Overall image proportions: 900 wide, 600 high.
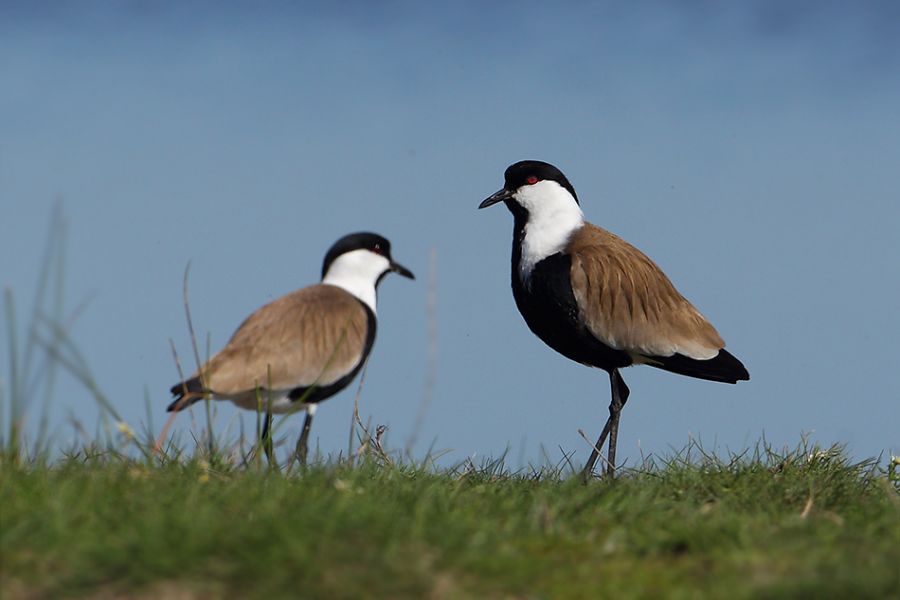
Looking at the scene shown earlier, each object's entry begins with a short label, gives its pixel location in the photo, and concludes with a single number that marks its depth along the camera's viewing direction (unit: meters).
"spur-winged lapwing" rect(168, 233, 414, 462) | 11.66
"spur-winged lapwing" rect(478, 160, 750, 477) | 14.59
